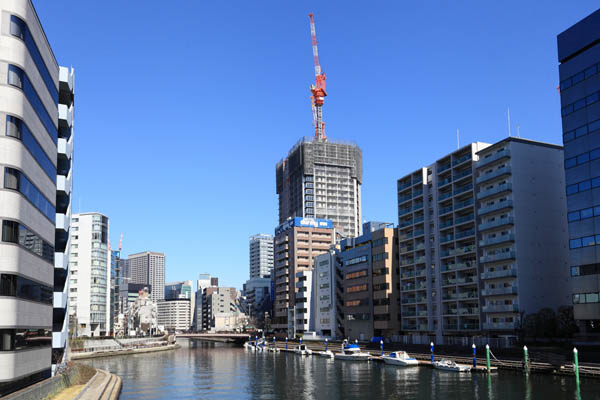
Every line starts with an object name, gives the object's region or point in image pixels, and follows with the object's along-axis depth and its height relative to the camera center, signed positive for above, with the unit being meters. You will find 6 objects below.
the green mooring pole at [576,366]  82.00 -10.16
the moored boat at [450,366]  100.19 -12.33
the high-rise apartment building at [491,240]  128.50 +10.68
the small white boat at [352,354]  136.49 -13.89
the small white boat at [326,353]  151.50 -15.04
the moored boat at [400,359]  114.44 -12.70
